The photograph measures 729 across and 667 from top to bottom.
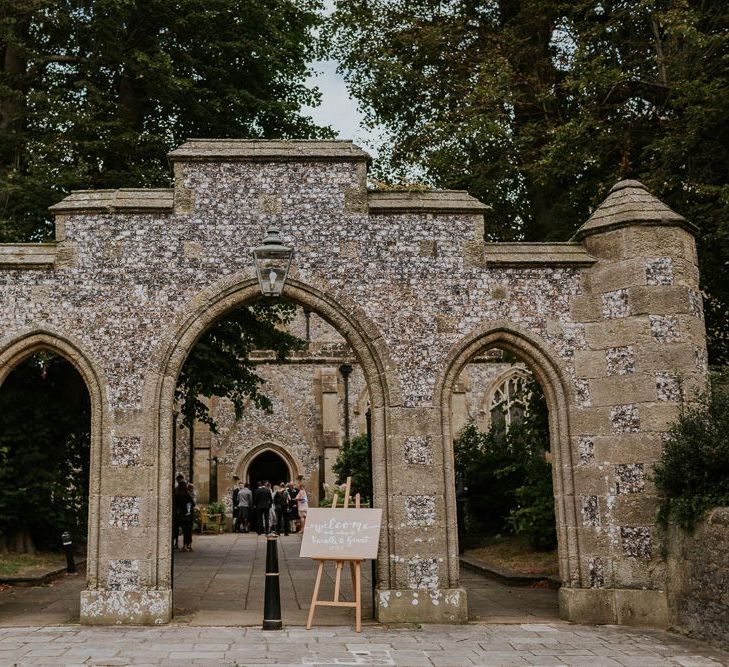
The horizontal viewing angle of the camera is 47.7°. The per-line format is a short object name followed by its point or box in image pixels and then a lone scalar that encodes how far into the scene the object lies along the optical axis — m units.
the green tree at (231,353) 15.35
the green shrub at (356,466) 20.92
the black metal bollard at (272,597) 8.58
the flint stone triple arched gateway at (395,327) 9.16
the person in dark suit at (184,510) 16.86
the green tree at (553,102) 12.65
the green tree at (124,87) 14.34
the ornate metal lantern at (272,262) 8.99
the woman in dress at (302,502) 22.23
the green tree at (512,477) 14.14
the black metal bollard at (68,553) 13.46
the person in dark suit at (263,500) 20.12
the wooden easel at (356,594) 8.55
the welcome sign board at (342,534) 8.62
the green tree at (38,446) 14.51
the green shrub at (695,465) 8.29
